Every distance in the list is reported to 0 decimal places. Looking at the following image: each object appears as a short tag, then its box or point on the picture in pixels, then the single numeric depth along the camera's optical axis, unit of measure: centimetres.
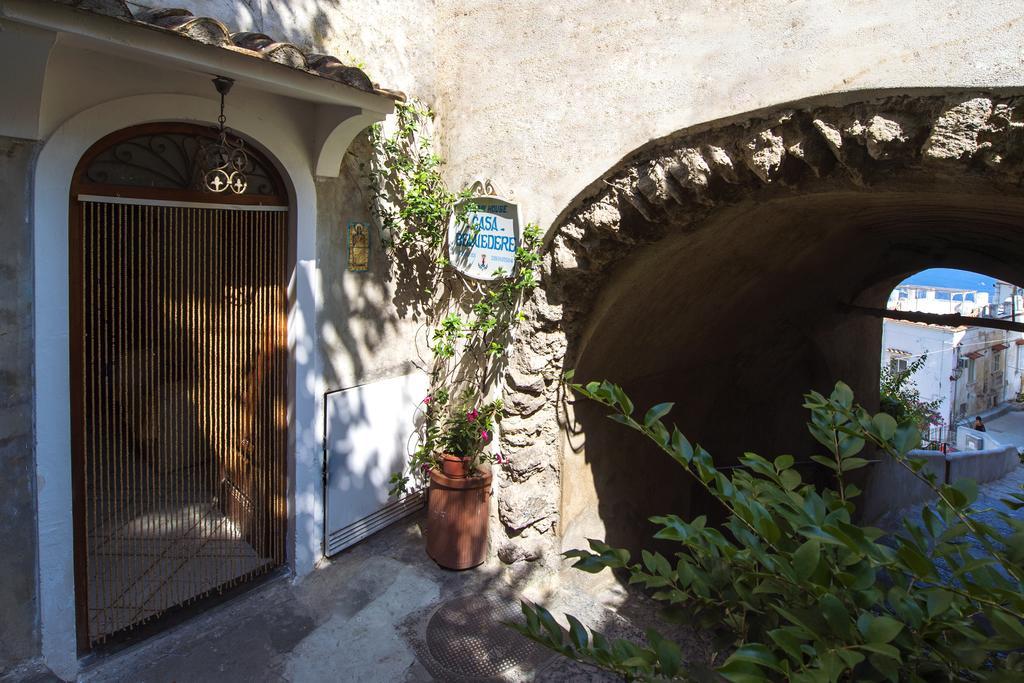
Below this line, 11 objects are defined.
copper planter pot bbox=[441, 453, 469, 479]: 461
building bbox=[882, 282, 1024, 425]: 2753
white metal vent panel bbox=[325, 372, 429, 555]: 459
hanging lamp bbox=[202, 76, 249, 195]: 355
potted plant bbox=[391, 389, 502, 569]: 463
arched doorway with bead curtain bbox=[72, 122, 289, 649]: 351
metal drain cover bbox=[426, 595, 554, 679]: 381
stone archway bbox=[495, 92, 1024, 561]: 317
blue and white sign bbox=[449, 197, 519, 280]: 455
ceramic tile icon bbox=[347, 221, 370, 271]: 458
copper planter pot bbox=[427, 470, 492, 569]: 463
